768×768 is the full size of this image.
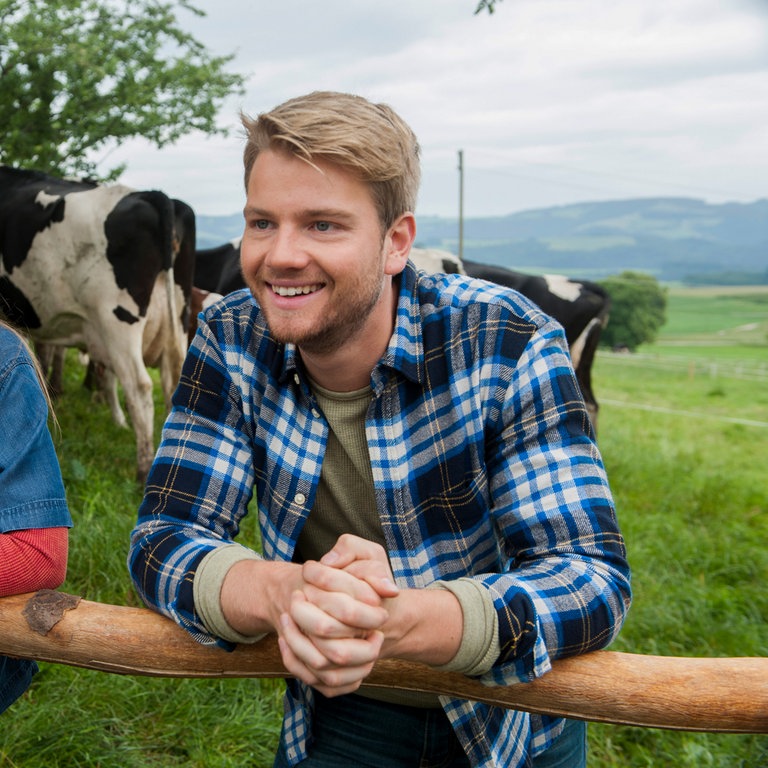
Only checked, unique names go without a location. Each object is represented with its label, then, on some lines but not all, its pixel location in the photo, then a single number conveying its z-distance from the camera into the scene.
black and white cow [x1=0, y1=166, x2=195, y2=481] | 6.52
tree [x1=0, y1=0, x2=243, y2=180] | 8.52
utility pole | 25.24
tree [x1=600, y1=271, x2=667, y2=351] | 82.00
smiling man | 1.57
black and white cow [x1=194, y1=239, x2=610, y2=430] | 9.34
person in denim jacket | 1.73
